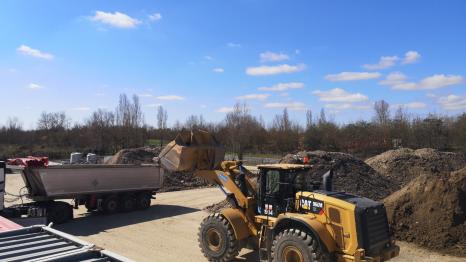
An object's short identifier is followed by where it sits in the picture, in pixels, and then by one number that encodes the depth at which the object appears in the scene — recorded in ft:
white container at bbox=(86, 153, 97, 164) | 94.89
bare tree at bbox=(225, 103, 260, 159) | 192.24
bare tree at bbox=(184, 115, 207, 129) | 221.46
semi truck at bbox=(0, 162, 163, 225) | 49.34
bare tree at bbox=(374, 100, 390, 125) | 192.23
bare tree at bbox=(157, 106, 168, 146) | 227.05
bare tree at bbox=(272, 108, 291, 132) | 216.41
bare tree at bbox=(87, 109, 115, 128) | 204.72
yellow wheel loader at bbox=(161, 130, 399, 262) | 26.35
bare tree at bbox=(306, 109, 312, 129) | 198.69
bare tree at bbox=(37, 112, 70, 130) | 241.14
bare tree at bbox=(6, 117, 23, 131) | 241.76
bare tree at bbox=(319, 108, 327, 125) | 199.82
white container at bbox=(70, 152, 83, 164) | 103.71
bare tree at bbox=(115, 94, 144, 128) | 201.67
